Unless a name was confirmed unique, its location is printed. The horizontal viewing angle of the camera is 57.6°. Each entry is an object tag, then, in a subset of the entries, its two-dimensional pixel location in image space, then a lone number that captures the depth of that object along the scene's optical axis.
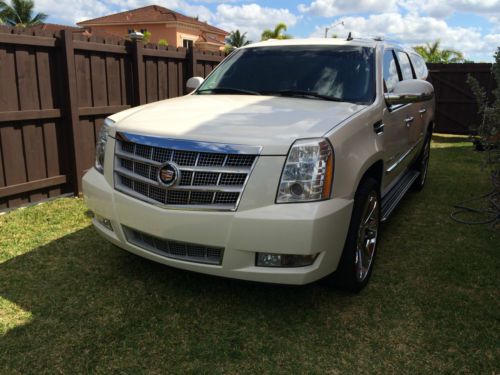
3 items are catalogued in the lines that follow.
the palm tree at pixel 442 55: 24.22
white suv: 2.73
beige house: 40.66
